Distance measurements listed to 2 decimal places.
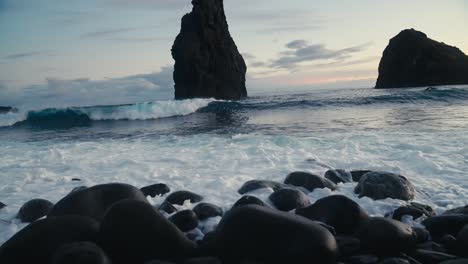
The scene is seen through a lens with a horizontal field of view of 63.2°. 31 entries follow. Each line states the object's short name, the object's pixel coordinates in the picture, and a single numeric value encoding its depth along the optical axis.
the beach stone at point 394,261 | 2.91
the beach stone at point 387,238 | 3.17
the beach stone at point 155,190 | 4.96
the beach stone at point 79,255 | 2.61
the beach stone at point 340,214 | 3.56
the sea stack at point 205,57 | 47.66
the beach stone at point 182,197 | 4.54
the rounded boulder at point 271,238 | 2.86
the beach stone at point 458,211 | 3.72
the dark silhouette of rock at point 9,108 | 25.33
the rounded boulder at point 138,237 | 3.05
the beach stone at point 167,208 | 4.17
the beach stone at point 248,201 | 4.00
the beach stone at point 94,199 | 3.82
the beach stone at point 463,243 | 3.04
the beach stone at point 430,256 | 2.92
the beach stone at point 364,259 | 2.98
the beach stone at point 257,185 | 4.80
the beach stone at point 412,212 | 3.84
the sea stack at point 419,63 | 51.97
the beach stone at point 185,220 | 3.70
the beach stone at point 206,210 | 3.96
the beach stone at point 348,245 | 3.11
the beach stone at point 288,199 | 4.18
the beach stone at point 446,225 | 3.43
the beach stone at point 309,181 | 4.93
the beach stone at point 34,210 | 4.18
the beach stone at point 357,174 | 5.31
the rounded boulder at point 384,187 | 4.42
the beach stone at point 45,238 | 2.95
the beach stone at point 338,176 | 5.26
